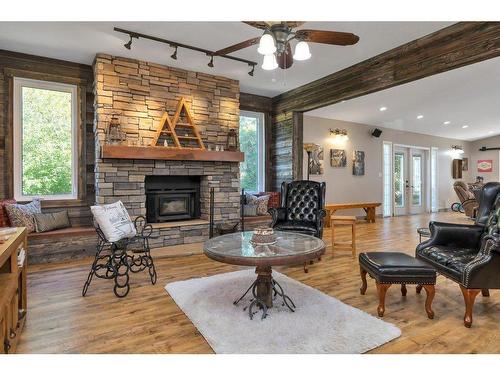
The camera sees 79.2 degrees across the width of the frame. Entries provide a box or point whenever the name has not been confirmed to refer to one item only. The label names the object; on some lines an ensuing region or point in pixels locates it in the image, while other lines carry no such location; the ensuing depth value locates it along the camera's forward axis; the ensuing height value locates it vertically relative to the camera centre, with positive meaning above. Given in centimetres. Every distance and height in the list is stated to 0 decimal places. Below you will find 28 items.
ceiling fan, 239 +123
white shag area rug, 194 -101
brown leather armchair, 770 -29
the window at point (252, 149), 628 +79
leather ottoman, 236 -70
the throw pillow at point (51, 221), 395 -45
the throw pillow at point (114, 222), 304 -36
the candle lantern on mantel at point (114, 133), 422 +76
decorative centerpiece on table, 256 -43
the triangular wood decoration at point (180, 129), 464 +92
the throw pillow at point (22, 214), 369 -34
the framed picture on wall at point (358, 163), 770 +60
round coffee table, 218 -50
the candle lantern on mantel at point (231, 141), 530 +80
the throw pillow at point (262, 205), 577 -35
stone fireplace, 428 +42
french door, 877 +16
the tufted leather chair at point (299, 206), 418 -28
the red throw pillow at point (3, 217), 364 -36
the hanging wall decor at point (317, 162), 695 +57
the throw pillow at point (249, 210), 565 -44
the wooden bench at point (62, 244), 384 -76
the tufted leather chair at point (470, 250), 225 -58
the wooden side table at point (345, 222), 424 -53
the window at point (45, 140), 424 +70
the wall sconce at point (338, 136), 729 +123
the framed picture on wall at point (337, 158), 732 +69
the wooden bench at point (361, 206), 663 -47
